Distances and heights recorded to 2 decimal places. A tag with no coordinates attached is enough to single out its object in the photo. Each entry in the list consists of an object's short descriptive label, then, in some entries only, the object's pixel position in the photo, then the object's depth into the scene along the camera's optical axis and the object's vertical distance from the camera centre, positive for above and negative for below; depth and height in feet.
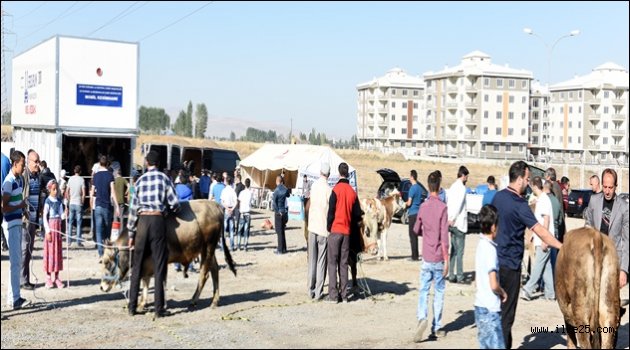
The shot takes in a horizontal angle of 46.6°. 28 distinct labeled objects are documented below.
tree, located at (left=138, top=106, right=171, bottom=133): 437.99 +32.49
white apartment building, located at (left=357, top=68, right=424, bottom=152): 446.60 +40.27
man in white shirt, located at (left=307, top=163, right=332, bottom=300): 39.75 -3.27
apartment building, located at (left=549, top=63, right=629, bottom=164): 380.17 +32.56
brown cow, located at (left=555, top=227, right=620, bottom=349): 26.09 -3.96
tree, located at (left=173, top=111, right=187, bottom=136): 449.48 +30.58
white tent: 98.94 +1.41
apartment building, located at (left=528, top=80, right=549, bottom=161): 417.28 +35.49
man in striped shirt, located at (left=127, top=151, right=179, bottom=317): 33.88 -2.43
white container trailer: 65.21 +6.97
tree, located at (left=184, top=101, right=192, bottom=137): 441.60 +30.63
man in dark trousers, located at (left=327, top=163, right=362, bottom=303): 38.78 -2.98
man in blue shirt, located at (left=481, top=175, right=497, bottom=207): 51.34 -1.01
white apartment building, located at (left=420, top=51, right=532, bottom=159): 370.94 +33.44
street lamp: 148.46 +29.44
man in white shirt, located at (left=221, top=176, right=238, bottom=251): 59.72 -2.70
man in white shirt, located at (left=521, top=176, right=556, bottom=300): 41.04 -4.73
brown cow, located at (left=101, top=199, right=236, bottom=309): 35.65 -3.72
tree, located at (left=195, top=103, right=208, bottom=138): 448.24 +33.93
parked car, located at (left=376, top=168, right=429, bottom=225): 93.81 -1.45
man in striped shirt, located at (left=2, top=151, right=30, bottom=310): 34.53 -2.21
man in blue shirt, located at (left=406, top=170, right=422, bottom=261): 55.72 -2.51
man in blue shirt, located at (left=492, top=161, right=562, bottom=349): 26.20 -2.12
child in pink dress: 41.09 -4.08
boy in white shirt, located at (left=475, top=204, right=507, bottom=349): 23.13 -3.60
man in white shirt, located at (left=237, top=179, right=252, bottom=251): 61.11 -3.42
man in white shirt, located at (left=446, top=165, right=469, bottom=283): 45.83 -2.88
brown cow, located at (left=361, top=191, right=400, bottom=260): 57.21 -3.55
